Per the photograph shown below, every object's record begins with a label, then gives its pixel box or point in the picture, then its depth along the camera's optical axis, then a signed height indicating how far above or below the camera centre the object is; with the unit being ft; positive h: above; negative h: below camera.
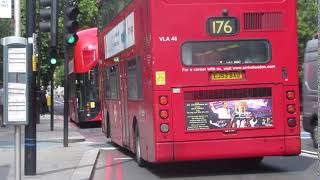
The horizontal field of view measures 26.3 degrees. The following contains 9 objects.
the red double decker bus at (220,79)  38.70 +1.29
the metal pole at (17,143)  31.45 -1.82
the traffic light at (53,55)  64.01 +4.64
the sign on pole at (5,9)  32.53 +4.53
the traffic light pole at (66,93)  62.64 +0.94
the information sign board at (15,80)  31.40 +1.10
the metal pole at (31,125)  40.01 -1.26
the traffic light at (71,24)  59.31 +6.86
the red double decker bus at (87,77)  100.58 +3.92
